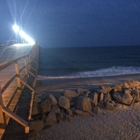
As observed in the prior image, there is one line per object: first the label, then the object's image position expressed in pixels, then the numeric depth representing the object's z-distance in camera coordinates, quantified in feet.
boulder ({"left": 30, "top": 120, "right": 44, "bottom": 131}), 21.06
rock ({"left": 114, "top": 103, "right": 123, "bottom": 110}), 27.89
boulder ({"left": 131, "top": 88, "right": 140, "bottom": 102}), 30.19
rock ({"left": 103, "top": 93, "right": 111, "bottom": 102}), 28.91
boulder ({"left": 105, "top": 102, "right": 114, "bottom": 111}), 27.50
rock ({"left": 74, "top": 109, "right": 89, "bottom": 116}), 25.71
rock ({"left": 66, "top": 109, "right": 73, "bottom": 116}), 25.52
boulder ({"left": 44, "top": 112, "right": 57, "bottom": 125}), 23.24
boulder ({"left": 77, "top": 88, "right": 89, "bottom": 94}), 30.87
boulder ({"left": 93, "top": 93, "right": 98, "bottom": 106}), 27.63
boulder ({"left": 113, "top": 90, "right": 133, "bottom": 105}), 29.04
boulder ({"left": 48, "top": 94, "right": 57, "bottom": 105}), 26.27
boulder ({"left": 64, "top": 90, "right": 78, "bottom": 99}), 28.89
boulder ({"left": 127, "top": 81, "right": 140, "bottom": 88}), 36.68
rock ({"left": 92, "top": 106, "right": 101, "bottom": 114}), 26.32
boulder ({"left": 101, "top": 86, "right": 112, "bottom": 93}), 31.38
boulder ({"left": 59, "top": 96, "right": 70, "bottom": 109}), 26.22
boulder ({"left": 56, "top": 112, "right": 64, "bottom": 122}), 24.01
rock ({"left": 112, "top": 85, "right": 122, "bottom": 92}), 32.82
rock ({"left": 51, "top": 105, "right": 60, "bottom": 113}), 24.81
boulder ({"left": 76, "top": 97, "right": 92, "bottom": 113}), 25.70
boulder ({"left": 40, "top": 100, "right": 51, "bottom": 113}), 24.67
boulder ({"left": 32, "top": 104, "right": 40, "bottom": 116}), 24.70
